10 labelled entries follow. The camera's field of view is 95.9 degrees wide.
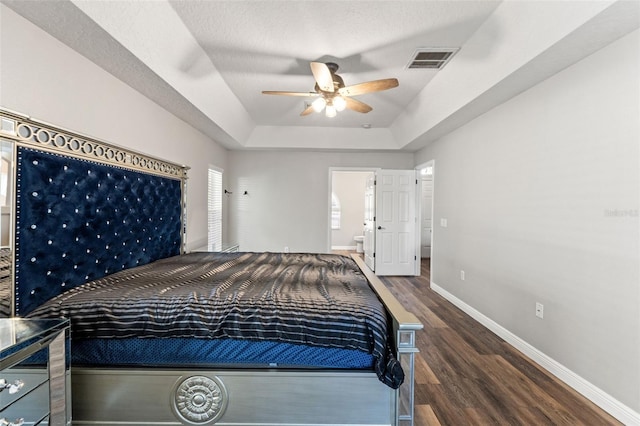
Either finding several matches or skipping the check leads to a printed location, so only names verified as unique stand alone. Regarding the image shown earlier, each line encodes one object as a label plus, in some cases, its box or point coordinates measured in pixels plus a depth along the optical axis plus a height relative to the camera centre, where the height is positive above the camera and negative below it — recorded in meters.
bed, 1.58 -0.76
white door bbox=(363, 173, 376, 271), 5.68 -0.19
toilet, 7.99 -0.85
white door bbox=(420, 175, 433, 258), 7.34 -0.07
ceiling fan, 2.46 +1.15
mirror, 1.48 -0.08
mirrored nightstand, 1.08 -0.75
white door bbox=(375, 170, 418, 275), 5.55 -0.19
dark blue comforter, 1.58 -0.58
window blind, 4.65 +0.01
